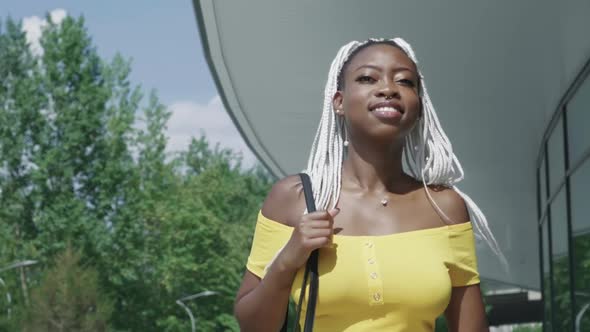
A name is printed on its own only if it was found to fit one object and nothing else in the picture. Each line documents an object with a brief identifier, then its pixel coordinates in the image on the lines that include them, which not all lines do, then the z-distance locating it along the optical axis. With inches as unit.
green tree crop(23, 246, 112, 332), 1545.3
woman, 108.1
